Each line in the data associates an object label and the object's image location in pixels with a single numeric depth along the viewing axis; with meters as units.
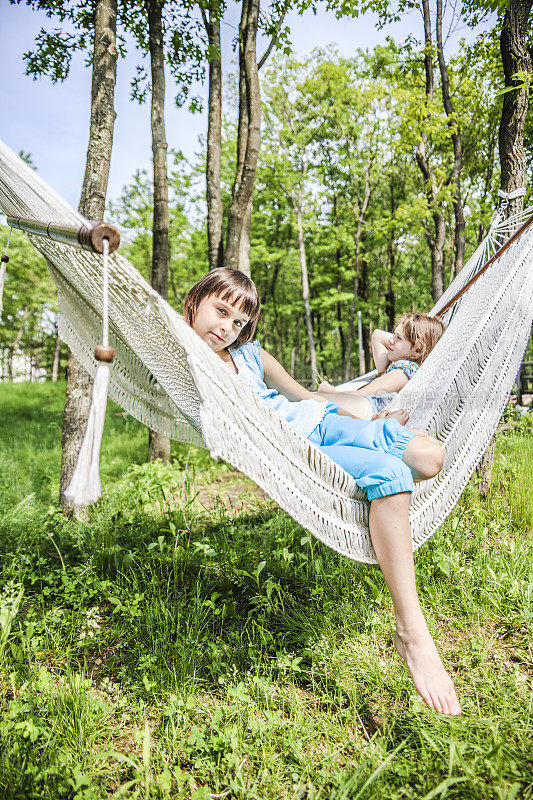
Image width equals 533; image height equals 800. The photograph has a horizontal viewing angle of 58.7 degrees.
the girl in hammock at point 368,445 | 1.08
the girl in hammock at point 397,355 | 1.86
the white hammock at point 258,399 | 1.06
